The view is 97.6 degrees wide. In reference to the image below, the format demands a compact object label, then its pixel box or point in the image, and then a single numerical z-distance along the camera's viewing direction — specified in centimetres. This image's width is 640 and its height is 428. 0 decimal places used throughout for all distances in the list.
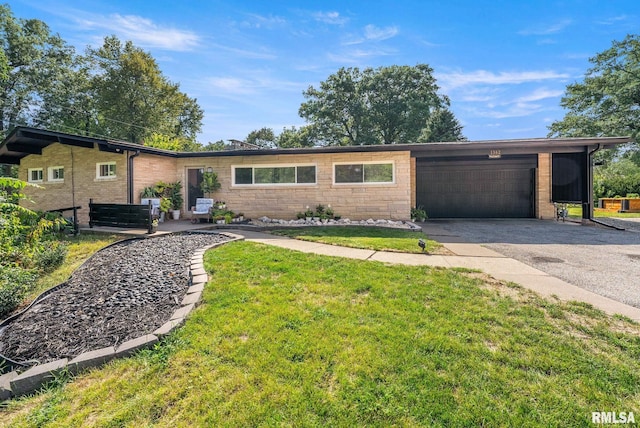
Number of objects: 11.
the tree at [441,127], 2780
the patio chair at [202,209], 1005
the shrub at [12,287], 390
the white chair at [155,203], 957
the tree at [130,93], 2128
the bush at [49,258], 539
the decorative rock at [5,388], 223
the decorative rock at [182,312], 300
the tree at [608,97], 1758
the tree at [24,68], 1908
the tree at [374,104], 2503
